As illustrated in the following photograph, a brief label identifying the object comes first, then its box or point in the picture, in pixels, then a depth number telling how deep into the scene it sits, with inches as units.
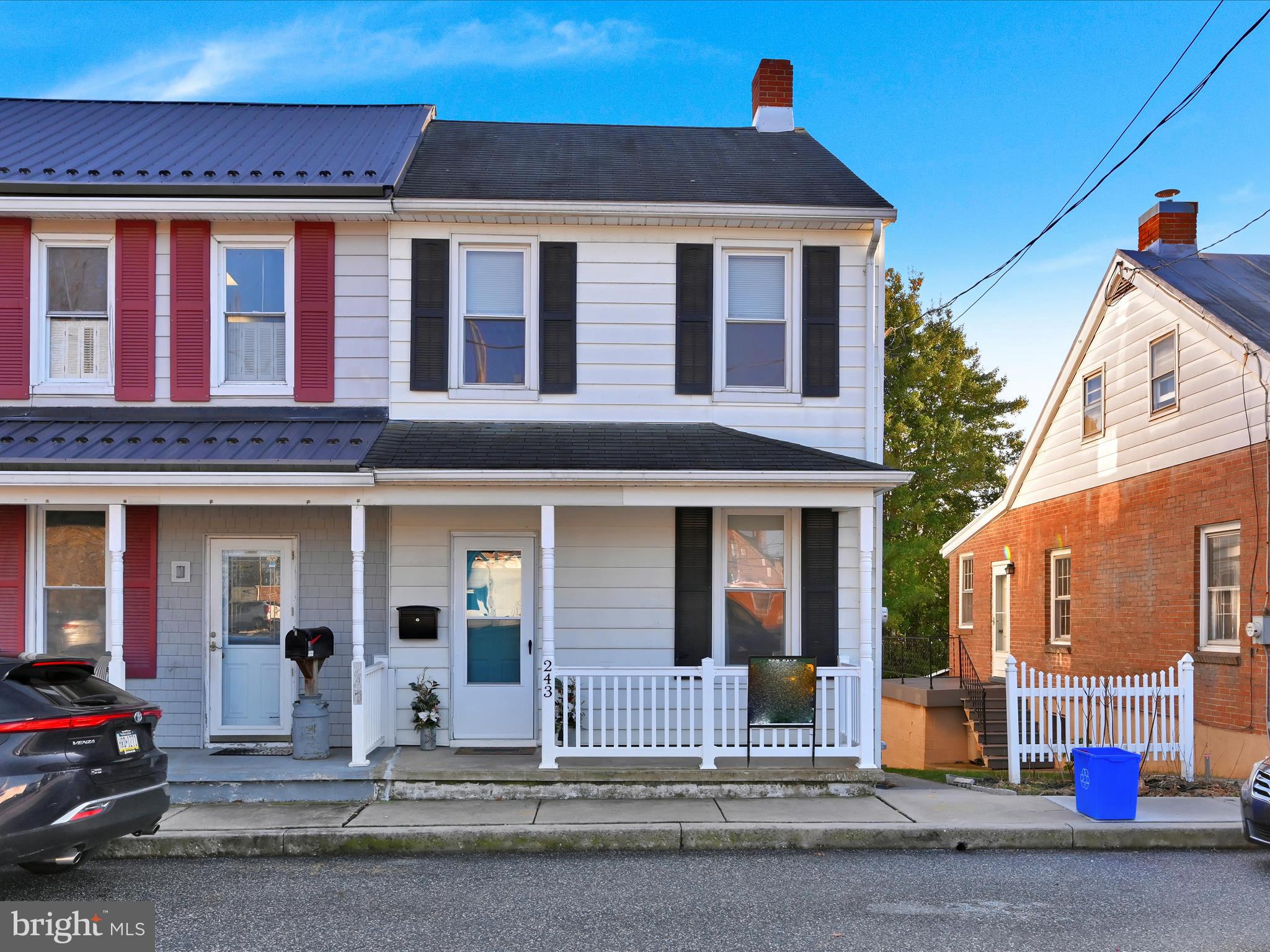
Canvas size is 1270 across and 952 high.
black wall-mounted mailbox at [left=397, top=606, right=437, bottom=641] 413.7
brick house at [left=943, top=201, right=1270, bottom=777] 449.4
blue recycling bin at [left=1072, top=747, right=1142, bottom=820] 330.0
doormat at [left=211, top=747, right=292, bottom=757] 404.5
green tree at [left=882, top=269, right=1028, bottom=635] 1115.3
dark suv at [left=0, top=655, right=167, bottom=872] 236.2
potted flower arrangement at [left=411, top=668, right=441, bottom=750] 405.7
